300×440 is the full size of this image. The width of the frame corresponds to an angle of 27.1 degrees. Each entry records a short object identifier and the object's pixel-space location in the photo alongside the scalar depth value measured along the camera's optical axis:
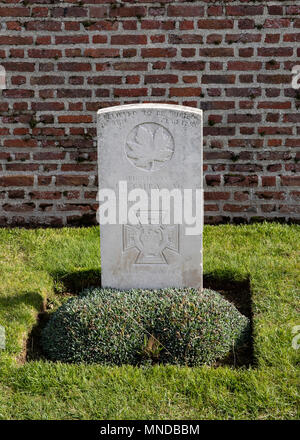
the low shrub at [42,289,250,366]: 3.33
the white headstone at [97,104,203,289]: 3.63
